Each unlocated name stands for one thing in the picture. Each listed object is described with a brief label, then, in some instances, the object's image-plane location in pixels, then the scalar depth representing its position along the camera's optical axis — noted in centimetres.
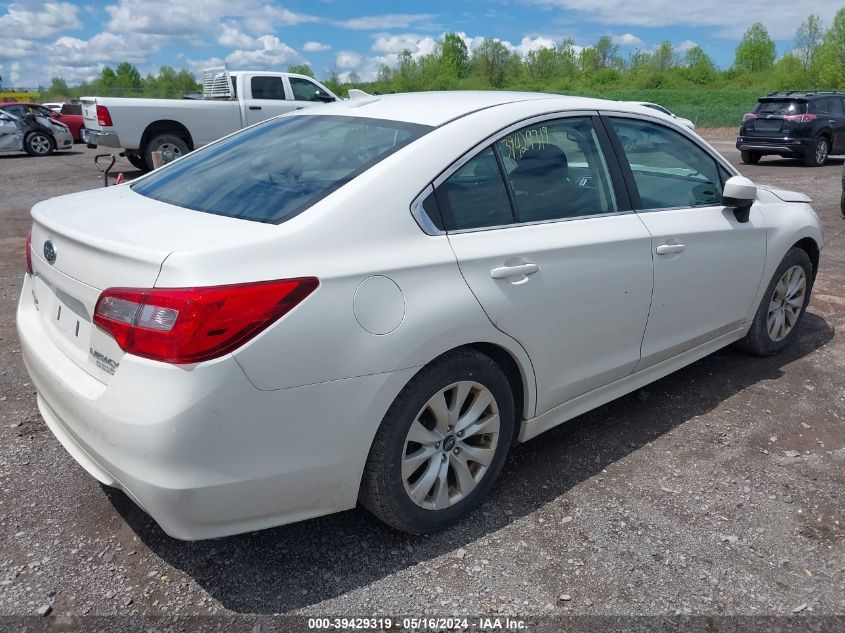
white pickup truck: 1297
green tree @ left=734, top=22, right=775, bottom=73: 8488
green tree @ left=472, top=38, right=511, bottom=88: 9106
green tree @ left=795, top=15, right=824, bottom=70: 6850
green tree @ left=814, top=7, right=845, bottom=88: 5612
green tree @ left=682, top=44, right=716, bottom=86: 7244
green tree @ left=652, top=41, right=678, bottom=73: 8556
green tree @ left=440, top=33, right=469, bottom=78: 9256
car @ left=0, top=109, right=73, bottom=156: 1925
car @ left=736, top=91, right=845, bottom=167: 1684
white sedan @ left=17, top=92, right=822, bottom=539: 215
